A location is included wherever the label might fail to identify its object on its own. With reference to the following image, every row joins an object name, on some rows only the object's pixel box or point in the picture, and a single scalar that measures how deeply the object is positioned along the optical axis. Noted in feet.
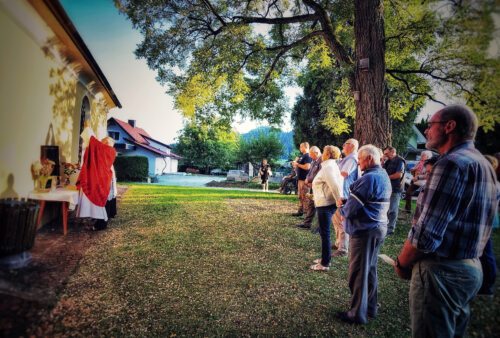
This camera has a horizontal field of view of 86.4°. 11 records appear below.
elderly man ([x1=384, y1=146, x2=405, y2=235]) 23.15
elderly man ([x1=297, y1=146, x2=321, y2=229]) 22.01
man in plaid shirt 5.51
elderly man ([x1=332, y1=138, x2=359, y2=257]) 15.34
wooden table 17.09
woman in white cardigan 14.31
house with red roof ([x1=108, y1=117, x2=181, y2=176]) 113.29
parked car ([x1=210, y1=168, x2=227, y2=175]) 193.24
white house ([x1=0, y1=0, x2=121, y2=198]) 13.85
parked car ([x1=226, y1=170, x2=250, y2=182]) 89.40
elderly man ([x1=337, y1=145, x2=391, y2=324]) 9.72
